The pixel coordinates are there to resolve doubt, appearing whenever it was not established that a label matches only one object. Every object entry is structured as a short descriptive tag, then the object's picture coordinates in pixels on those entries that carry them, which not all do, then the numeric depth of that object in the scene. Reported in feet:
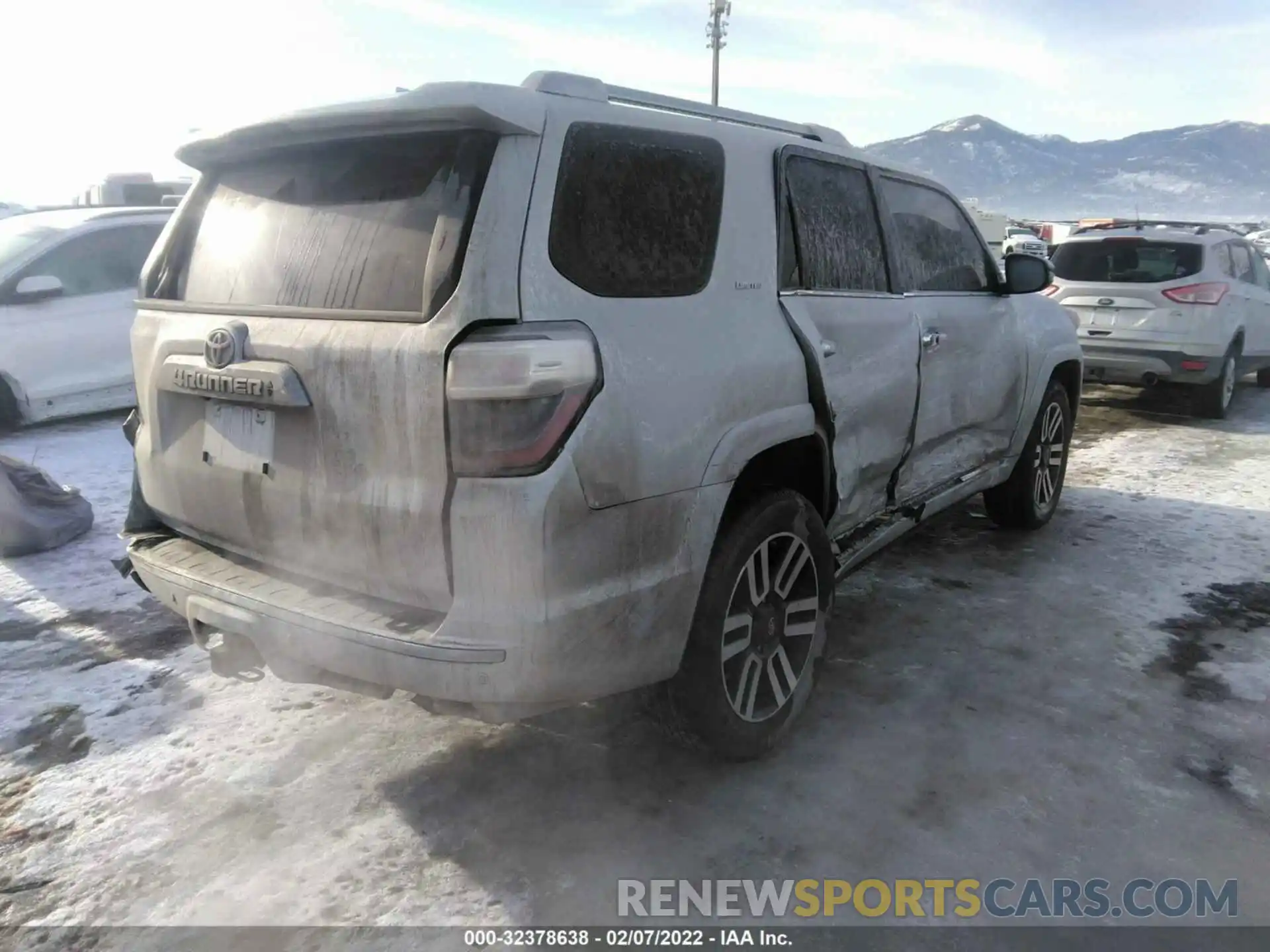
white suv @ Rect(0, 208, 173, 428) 23.80
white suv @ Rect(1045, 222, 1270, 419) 29.07
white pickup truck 104.12
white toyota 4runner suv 7.33
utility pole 130.72
